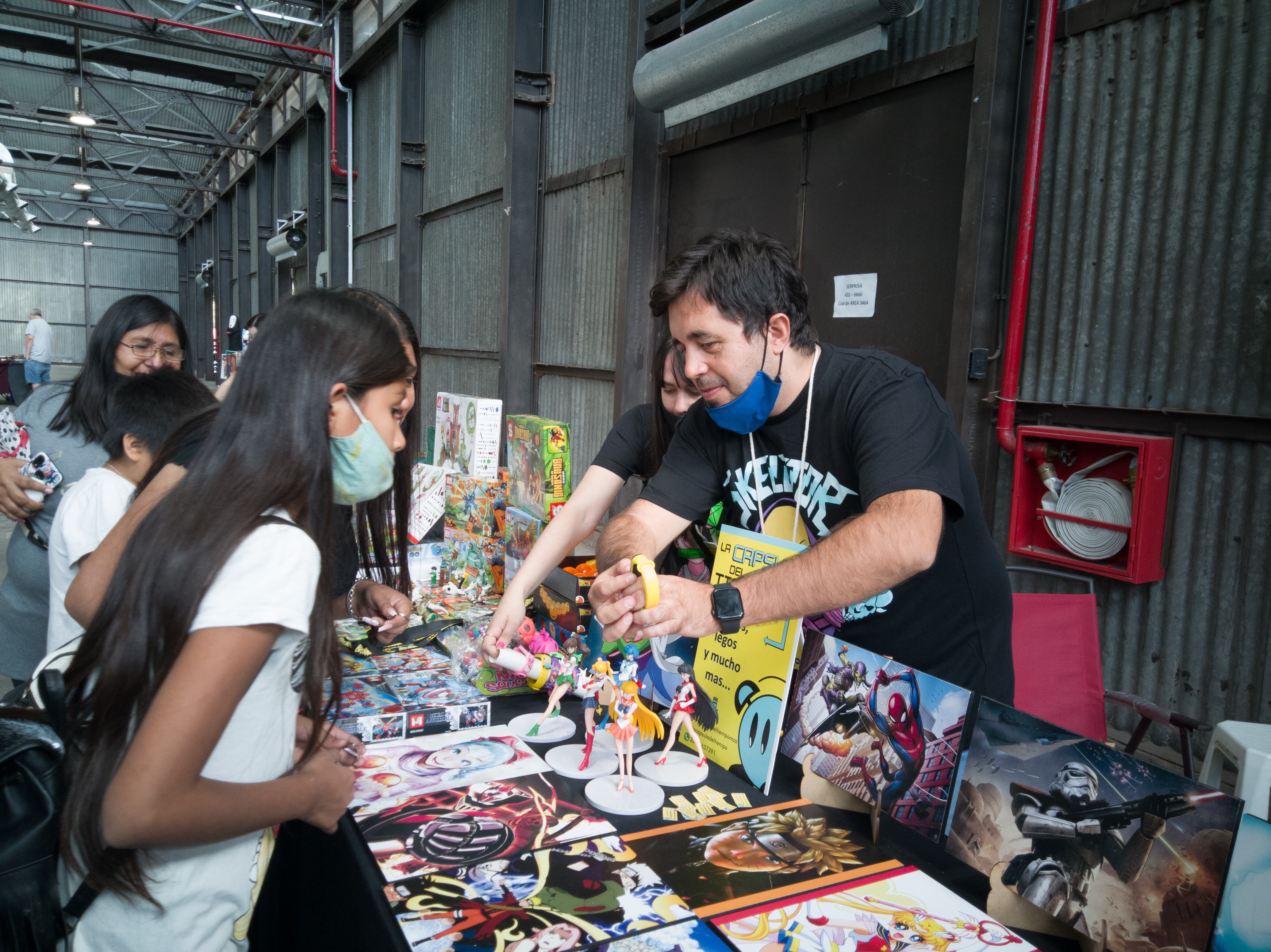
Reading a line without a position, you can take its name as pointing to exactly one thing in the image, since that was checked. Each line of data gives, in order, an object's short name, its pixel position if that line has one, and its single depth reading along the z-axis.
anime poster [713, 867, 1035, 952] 1.07
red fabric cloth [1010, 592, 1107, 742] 2.37
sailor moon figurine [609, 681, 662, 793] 1.50
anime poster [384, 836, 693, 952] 1.07
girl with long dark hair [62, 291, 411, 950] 0.96
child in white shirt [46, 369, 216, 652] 1.88
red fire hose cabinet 2.42
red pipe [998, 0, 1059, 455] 2.71
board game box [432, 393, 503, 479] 3.75
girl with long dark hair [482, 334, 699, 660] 2.10
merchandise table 1.19
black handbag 1.00
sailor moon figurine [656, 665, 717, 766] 1.59
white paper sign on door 3.51
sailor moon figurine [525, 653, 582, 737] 1.73
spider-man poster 1.27
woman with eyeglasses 2.34
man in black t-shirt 1.38
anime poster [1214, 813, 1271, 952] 0.92
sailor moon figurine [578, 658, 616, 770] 1.57
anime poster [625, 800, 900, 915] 1.18
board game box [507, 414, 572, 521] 2.71
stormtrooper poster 0.96
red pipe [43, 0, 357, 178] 8.69
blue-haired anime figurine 1.55
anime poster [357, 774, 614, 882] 1.26
